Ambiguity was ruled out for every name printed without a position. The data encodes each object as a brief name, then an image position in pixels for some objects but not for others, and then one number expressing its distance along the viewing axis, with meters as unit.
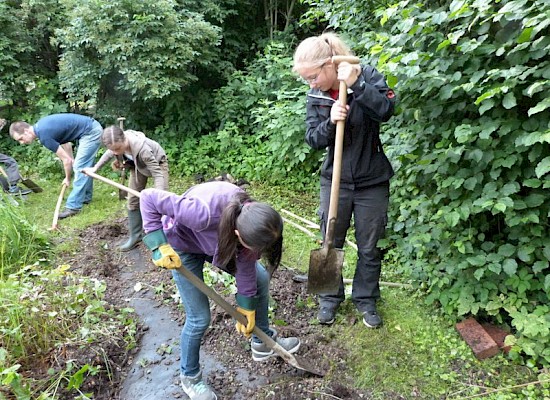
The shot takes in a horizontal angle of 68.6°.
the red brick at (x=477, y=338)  2.63
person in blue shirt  5.51
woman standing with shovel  2.34
